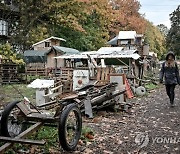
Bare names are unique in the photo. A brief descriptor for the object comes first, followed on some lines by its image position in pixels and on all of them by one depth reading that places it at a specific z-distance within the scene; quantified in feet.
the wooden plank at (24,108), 17.73
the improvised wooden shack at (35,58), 110.83
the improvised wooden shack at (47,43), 114.98
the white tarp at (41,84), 36.94
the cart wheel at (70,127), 16.14
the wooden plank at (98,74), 46.53
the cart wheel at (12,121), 17.01
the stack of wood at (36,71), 92.38
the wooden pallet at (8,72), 71.36
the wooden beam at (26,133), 12.98
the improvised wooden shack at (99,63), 46.83
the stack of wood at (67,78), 54.03
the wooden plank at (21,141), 13.46
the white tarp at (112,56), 62.06
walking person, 33.86
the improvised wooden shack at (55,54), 101.68
